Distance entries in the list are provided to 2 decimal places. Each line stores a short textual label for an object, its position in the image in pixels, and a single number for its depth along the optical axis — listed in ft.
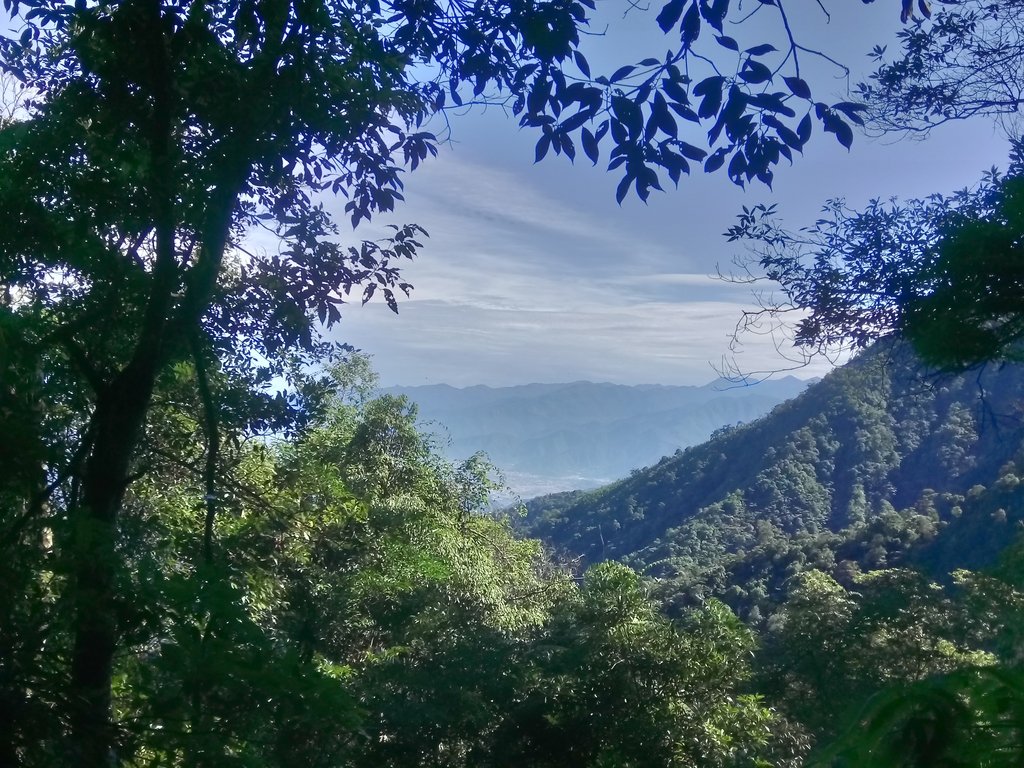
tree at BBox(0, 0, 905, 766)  7.15
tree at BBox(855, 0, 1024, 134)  16.43
